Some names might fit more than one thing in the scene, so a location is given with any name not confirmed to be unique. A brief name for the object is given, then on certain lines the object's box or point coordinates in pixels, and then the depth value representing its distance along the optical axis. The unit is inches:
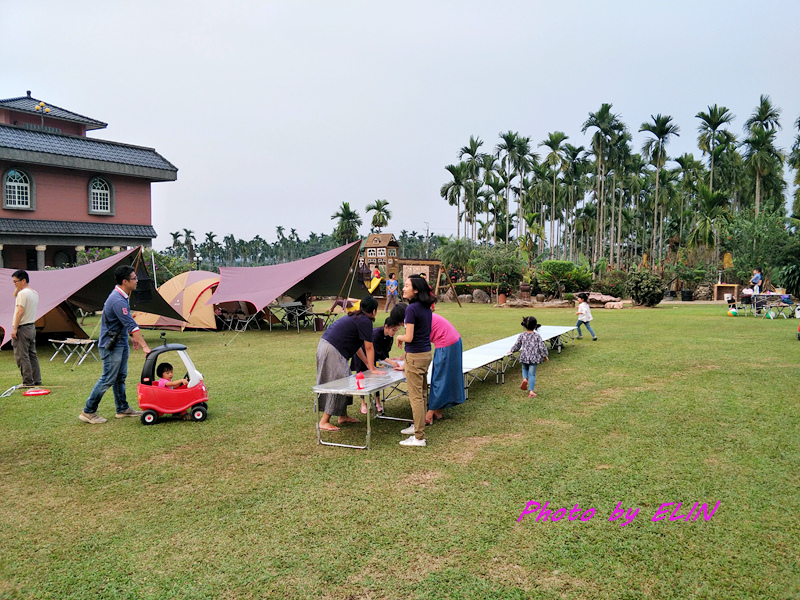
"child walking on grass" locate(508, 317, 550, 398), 278.8
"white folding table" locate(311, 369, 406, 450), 192.9
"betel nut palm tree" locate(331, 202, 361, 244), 2201.0
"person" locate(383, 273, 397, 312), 787.4
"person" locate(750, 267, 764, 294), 682.2
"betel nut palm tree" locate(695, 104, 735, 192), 1638.8
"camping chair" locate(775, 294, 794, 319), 658.8
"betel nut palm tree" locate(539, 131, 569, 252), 1880.2
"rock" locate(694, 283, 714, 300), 1239.6
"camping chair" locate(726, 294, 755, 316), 736.7
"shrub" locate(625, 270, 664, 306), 888.9
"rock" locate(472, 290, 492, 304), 1076.5
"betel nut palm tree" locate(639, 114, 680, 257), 1673.2
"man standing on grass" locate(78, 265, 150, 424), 232.1
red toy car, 233.9
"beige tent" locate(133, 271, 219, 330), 595.0
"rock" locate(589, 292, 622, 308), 912.9
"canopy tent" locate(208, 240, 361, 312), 532.1
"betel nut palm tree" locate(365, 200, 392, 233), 2113.7
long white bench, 291.1
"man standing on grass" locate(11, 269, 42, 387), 294.5
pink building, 951.0
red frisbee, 288.6
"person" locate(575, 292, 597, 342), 470.0
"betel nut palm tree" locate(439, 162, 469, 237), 1881.2
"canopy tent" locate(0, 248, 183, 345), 405.4
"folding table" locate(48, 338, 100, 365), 397.1
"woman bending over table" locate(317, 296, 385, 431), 217.2
